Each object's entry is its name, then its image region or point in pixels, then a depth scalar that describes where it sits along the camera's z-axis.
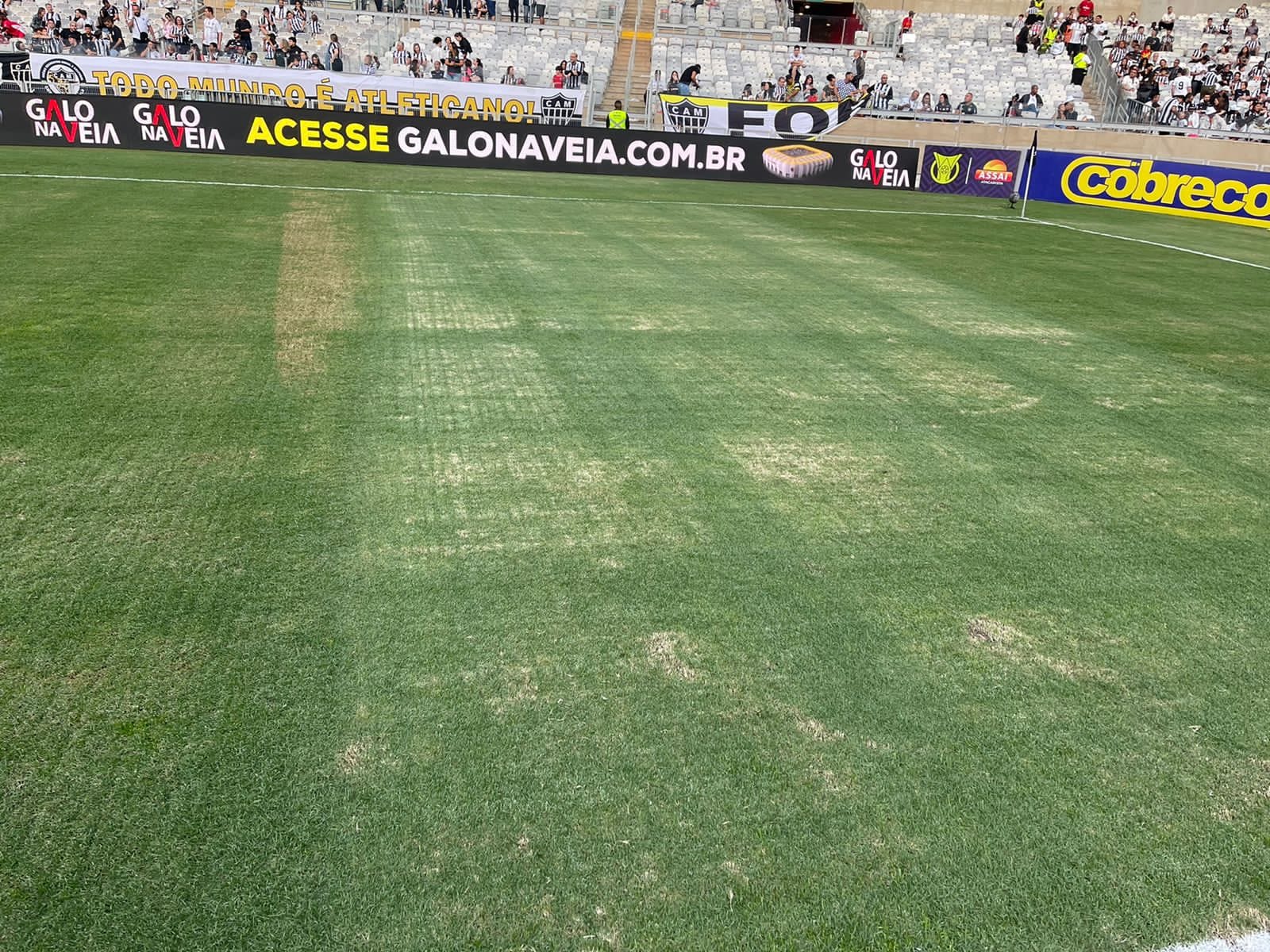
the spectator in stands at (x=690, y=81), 29.80
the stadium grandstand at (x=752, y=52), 30.25
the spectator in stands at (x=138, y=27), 28.14
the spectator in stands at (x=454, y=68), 29.12
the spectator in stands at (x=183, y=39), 28.59
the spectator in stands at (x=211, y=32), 29.39
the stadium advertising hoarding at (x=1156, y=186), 20.95
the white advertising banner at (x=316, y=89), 27.33
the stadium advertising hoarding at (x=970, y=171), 24.42
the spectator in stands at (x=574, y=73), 29.92
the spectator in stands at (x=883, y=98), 30.75
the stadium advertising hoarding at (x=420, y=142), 21.81
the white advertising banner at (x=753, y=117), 28.45
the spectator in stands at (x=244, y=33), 29.52
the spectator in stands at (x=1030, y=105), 31.73
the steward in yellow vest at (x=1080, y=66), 33.31
